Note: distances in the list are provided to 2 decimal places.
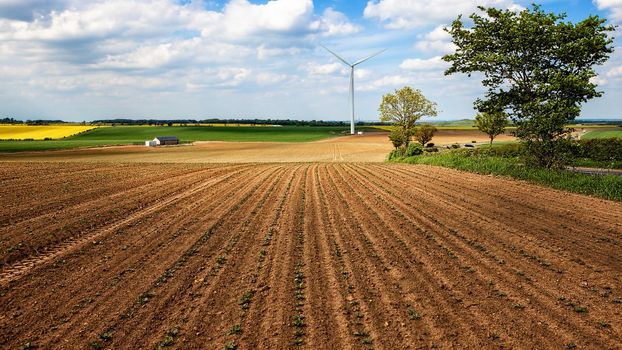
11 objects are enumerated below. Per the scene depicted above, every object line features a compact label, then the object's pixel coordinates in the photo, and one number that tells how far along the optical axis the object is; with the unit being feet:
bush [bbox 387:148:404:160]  207.39
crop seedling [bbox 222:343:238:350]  27.68
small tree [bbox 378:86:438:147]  244.42
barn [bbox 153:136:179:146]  365.81
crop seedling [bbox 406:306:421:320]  31.52
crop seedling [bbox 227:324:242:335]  29.81
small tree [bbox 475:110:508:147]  262.86
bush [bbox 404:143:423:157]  193.22
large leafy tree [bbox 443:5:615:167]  97.86
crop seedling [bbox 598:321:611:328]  30.09
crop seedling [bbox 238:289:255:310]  34.09
